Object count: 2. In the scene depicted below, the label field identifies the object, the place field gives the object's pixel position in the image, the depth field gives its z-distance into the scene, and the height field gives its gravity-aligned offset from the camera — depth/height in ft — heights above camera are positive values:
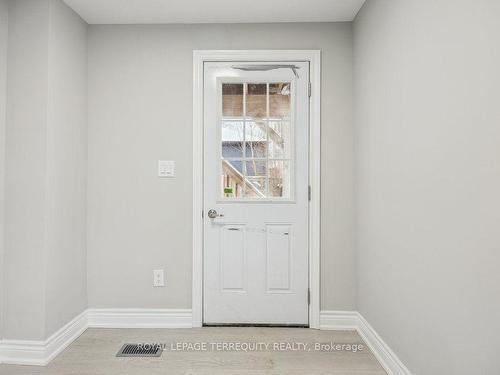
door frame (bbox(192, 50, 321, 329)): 9.57 +0.73
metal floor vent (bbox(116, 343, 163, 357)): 8.14 -3.74
